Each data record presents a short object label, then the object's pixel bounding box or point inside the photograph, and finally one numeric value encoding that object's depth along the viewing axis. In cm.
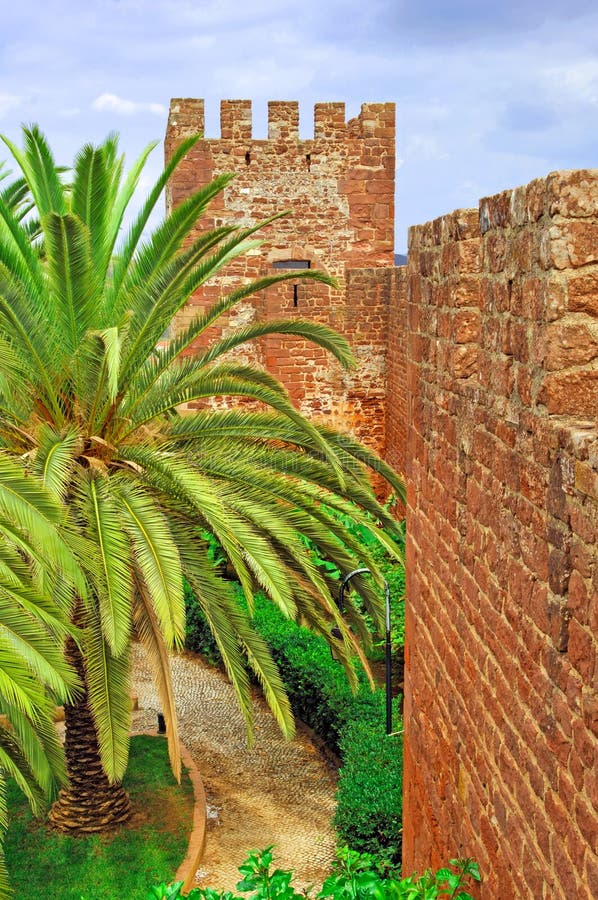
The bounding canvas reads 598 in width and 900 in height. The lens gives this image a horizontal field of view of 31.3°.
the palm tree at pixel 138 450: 736
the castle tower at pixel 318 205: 1512
